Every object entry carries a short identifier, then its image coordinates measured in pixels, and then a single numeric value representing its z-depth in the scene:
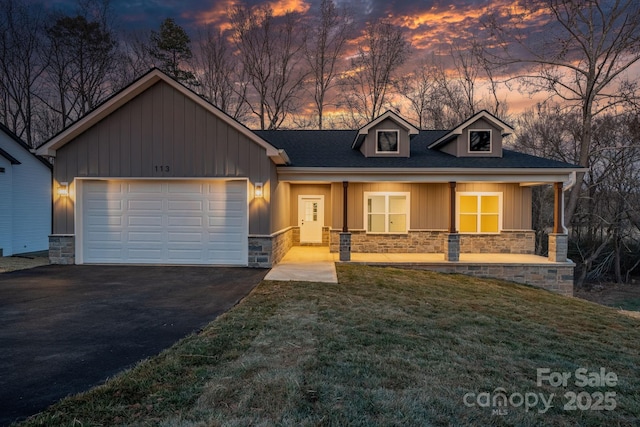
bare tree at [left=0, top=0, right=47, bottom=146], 19.86
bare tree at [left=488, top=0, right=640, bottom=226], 16.53
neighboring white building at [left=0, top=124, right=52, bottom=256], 13.40
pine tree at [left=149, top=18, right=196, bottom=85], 22.08
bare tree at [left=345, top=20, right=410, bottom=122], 21.86
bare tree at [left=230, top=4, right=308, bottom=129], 22.38
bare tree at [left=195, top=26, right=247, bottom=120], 22.91
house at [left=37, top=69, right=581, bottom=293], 9.85
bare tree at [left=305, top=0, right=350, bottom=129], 22.16
